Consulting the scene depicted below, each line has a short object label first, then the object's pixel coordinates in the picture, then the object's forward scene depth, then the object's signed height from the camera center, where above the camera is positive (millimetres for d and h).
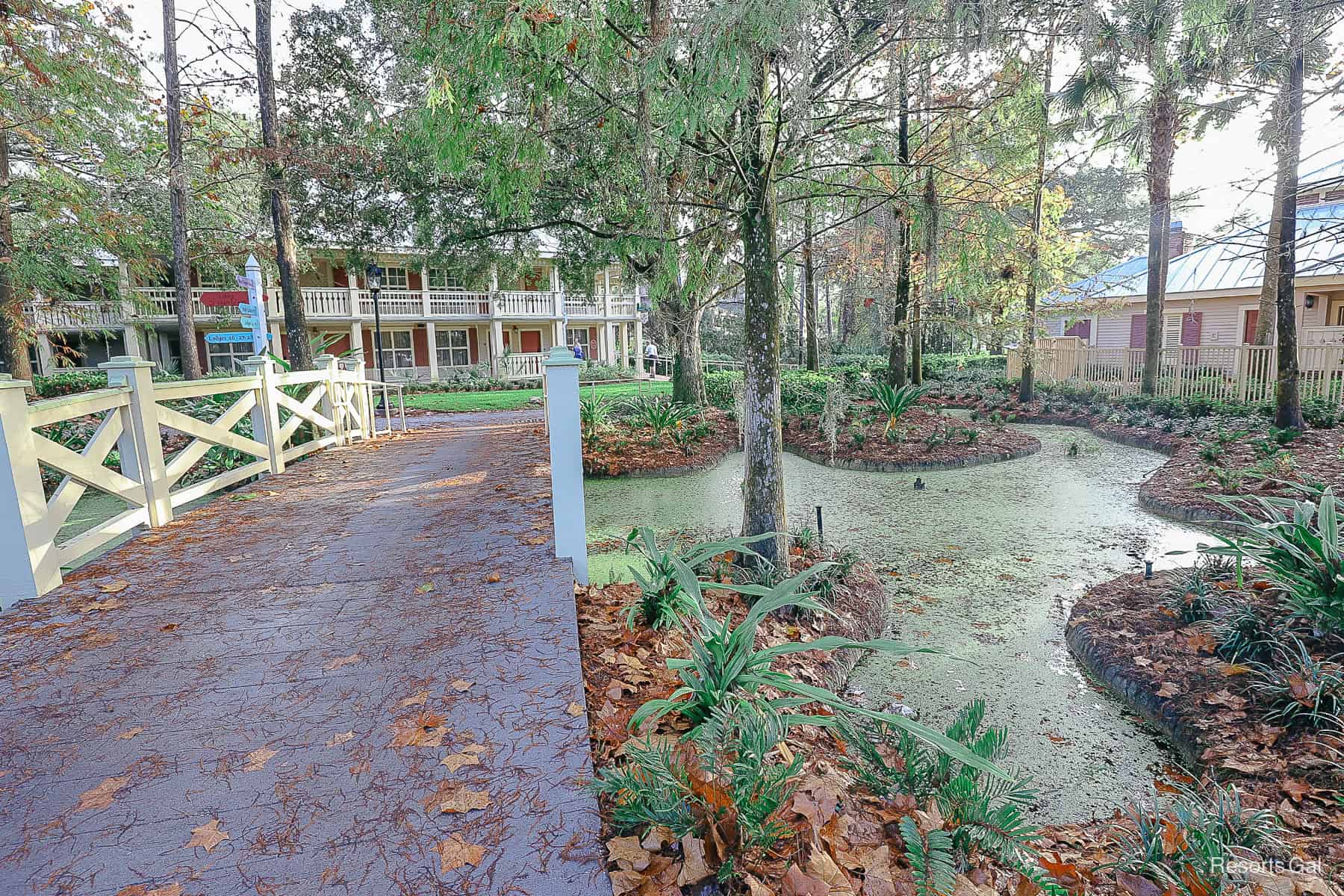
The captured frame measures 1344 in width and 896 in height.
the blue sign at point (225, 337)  13409 +736
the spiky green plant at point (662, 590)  3188 -1110
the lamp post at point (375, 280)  12375 +1650
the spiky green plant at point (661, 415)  9523 -800
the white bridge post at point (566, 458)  3557 -508
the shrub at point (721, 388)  13539 -650
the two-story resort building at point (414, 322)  19375 +1493
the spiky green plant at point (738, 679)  2195 -1081
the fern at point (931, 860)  1633 -1266
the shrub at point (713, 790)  1699 -1144
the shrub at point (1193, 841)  1800 -1443
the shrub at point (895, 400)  9508 -692
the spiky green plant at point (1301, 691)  2621 -1413
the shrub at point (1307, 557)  3012 -1058
